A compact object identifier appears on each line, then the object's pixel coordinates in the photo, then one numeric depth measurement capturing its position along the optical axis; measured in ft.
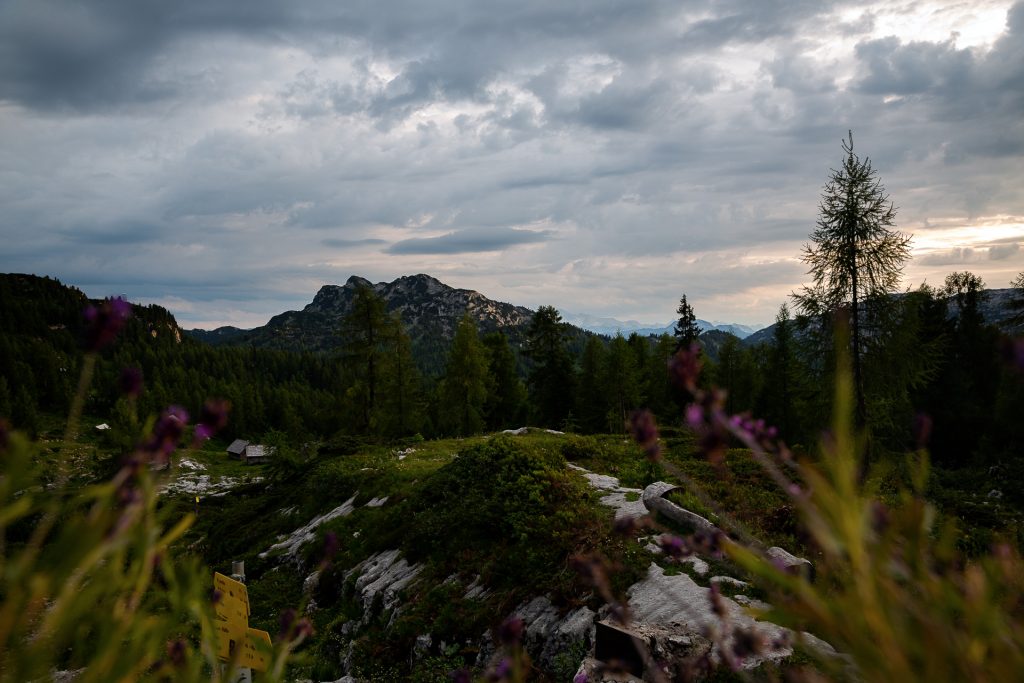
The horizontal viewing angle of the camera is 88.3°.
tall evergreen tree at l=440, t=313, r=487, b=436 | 131.75
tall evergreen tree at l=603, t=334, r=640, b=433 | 146.41
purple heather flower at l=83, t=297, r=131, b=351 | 4.45
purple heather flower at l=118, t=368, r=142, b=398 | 4.75
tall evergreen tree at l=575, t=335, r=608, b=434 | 155.12
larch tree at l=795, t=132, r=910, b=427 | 55.16
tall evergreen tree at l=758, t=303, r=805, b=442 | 152.76
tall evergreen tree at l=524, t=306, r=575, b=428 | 150.82
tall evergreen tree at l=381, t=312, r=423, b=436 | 124.77
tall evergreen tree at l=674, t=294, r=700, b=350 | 169.68
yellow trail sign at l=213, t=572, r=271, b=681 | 10.89
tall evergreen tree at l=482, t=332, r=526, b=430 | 155.43
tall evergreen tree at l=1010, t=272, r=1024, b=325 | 88.24
